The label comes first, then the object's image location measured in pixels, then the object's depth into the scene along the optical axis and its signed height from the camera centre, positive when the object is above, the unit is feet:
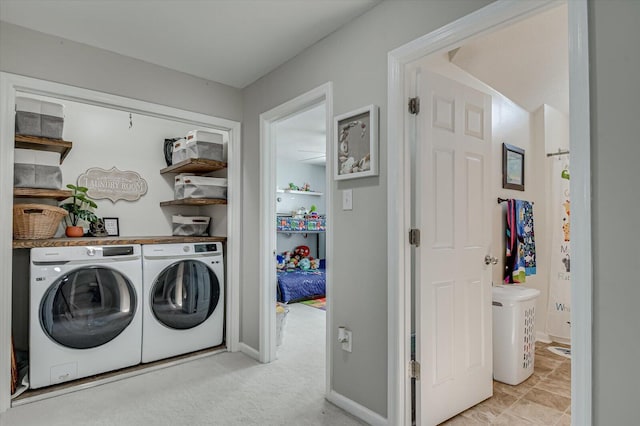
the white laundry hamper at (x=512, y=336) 8.38 -2.91
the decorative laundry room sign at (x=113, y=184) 11.25 +1.04
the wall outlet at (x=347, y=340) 7.15 -2.55
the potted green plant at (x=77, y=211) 10.12 +0.13
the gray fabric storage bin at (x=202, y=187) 10.85 +0.88
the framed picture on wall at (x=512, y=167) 10.36 +1.46
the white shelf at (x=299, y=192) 21.63 +1.49
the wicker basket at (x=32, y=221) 8.23 -0.13
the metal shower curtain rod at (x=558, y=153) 11.28 +2.02
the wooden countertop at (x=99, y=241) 8.01 -0.68
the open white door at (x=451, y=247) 6.39 -0.62
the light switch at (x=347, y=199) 7.20 +0.34
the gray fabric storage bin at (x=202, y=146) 10.55 +2.11
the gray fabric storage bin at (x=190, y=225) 11.75 -0.34
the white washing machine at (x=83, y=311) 7.97 -2.33
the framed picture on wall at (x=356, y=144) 6.64 +1.43
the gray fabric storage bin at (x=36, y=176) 8.28 +0.95
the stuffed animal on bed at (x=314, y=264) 20.55 -2.84
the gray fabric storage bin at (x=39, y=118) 8.14 +2.31
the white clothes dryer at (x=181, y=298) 9.61 -2.39
